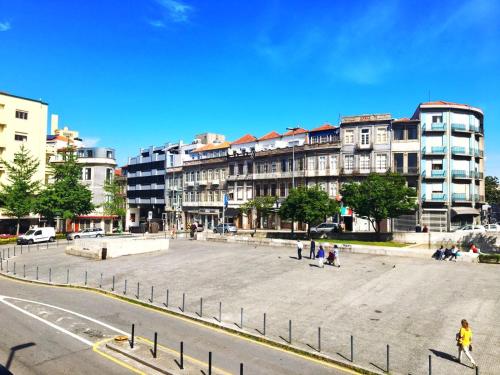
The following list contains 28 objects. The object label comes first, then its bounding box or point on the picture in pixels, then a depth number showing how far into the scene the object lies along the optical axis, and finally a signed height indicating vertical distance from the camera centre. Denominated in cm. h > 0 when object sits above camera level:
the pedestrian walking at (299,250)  3638 -347
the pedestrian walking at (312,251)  3691 -362
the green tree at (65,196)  5895 +225
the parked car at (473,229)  4700 -197
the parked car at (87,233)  5844 -341
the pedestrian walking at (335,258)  3319 -381
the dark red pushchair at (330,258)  3350 -386
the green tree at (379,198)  4538 +162
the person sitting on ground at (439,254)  3577 -369
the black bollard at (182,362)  1394 -528
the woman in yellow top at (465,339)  1484 -470
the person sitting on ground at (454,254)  3512 -360
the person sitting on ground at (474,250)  3712 -343
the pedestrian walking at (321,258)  3250 -372
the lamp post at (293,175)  6185 +569
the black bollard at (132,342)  1581 -523
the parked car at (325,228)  5654 -229
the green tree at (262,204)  6156 +117
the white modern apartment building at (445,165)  5831 +698
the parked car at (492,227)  5007 -184
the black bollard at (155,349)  1484 -513
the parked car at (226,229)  6206 -273
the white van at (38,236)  5280 -347
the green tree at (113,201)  7575 +192
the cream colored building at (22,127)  6494 +1386
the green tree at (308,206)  4725 +70
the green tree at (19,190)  5762 +305
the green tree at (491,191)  8738 +480
